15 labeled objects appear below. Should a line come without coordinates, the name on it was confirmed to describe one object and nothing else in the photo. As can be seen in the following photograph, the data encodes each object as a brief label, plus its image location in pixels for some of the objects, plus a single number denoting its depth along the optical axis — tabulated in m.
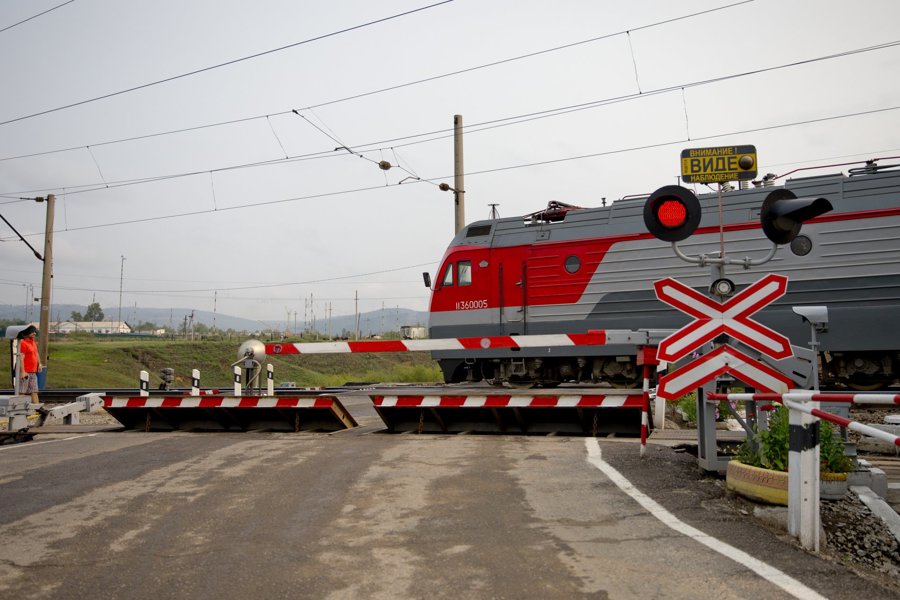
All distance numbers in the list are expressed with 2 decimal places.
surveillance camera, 6.87
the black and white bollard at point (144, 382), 14.63
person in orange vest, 14.12
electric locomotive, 13.81
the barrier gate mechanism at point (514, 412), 9.75
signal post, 6.80
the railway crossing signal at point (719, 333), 6.77
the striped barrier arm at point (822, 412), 3.46
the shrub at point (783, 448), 5.75
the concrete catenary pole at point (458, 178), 22.50
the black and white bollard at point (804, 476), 4.59
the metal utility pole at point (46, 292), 27.88
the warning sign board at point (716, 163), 7.92
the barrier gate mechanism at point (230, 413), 10.94
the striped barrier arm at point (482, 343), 8.72
